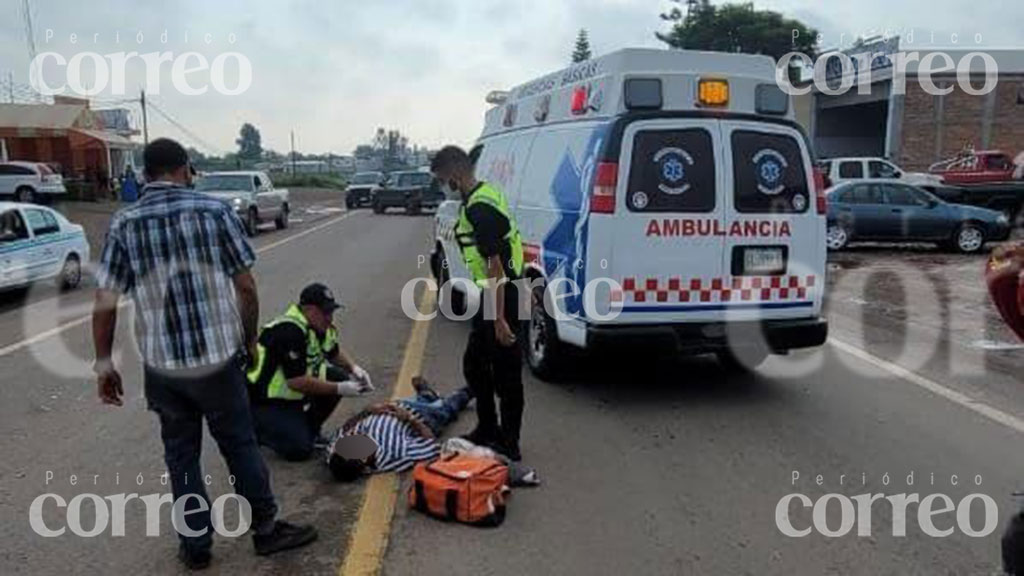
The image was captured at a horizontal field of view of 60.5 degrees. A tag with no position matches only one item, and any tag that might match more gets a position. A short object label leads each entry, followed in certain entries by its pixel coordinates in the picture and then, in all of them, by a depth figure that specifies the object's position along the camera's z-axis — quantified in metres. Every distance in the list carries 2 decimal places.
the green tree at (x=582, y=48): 84.75
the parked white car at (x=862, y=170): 24.48
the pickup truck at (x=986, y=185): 21.89
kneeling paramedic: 4.95
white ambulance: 6.02
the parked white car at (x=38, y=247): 11.65
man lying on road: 4.80
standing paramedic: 4.84
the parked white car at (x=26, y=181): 31.42
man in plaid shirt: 3.57
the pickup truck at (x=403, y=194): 33.72
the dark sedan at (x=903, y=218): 17.44
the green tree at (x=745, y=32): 61.28
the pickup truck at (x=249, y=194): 23.41
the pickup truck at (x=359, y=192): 40.00
